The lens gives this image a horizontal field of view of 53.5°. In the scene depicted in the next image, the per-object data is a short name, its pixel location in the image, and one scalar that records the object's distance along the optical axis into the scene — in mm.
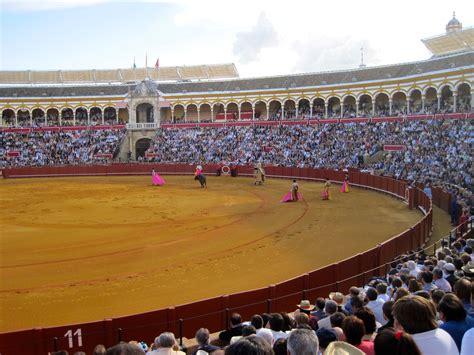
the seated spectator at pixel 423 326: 3559
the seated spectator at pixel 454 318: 4328
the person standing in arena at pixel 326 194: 26366
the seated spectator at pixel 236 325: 6367
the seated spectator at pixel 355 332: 3975
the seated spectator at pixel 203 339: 5570
